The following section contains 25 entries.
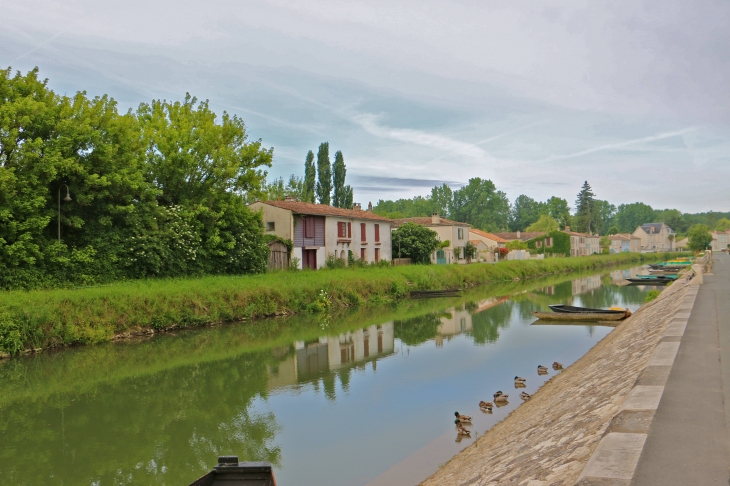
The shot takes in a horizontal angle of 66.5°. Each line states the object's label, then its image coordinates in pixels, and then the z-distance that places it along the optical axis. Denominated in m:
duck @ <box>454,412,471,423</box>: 11.24
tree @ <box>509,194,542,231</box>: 139.88
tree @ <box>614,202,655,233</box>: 180.12
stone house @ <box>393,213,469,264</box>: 58.59
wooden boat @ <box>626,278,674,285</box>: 48.94
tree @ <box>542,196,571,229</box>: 131.25
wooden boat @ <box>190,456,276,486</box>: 7.30
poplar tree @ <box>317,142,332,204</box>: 62.56
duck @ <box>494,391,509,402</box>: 12.90
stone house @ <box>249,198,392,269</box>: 39.22
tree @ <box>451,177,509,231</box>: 123.12
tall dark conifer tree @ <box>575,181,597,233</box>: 122.06
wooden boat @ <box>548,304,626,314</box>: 26.27
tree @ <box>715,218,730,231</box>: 161.35
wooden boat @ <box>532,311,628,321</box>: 25.89
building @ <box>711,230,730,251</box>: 146.38
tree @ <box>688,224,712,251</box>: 105.38
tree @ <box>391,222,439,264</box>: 50.53
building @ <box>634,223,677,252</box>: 139.75
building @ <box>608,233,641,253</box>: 126.18
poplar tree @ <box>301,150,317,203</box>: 63.47
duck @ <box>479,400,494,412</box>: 12.23
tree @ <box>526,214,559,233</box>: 106.00
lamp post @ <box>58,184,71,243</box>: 23.47
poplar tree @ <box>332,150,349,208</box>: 63.00
